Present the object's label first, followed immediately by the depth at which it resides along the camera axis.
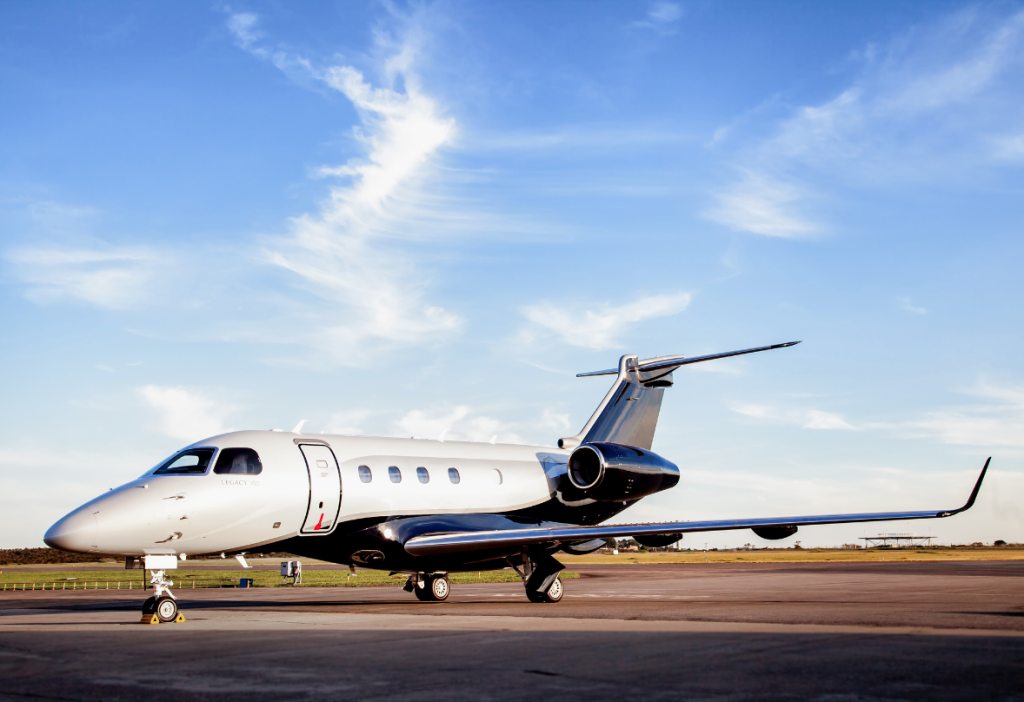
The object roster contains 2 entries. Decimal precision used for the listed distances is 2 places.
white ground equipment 32.88
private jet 15.44
